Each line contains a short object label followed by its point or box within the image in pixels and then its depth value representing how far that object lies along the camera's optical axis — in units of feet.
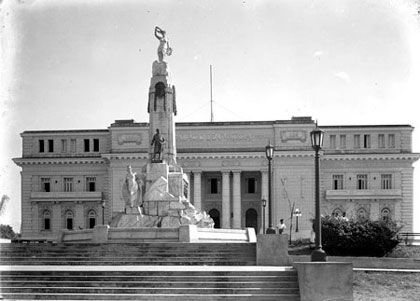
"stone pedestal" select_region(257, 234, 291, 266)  92.38
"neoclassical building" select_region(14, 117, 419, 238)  276.21
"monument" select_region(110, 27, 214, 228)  140.97
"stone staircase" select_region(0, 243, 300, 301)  73.15
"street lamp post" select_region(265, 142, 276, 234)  103.62
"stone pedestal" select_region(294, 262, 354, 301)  70.74
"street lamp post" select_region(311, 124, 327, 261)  73.15
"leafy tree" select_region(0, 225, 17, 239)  234.13
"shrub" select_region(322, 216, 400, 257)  124.16
